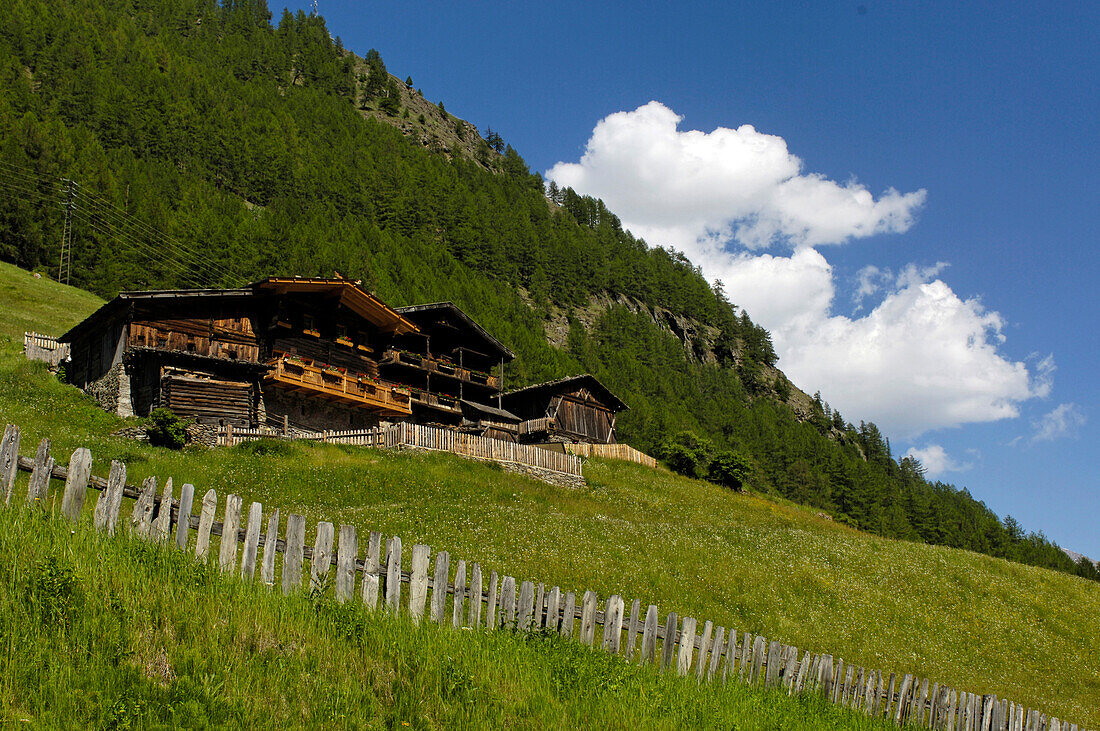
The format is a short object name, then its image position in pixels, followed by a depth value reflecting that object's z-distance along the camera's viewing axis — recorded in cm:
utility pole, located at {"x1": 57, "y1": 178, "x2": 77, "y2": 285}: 7006
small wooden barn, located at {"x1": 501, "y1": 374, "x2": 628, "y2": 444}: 5922
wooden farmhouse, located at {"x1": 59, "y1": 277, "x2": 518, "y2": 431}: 3550
